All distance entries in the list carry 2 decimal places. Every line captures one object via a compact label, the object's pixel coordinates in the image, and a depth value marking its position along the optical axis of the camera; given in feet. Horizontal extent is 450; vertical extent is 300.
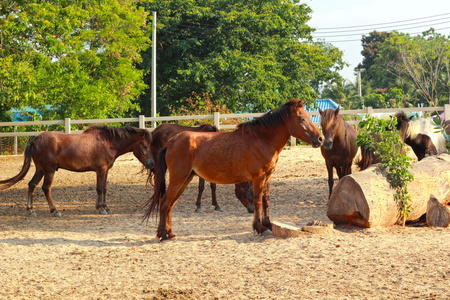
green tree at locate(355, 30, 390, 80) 237.45
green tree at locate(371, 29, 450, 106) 161.89
